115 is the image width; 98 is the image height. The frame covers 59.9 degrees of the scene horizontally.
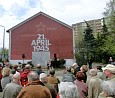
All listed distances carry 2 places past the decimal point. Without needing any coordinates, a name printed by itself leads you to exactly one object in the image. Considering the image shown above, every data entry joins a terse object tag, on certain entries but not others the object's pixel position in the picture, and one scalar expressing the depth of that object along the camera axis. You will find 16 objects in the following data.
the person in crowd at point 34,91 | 1.75
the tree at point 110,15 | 14.71
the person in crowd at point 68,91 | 1.72
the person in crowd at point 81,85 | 2.46
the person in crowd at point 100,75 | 3.08
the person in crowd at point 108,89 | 1.62
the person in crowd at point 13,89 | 2.39
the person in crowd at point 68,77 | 2.87
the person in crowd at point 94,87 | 2.55
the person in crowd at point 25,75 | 3.30
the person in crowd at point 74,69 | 3.96
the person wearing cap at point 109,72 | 2.25
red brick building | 16.40
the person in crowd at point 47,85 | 2.36
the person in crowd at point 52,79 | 3.15
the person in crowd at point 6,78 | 3.22
